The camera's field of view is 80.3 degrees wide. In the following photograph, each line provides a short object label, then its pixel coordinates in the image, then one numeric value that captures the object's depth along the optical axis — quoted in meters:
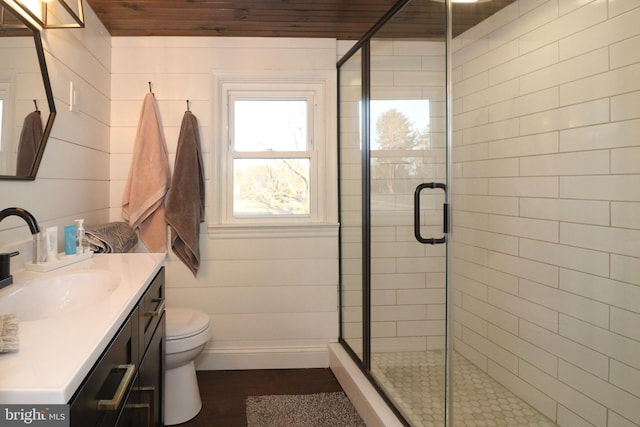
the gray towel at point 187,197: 2.26
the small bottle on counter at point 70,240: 1.53
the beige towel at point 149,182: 2.28
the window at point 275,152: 2.46
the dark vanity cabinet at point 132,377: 0.73
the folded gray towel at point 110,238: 1.85
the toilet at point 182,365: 1.81
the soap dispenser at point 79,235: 1.60
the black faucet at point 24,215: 1.13
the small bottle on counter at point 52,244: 1.40
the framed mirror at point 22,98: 1.29
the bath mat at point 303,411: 1.90
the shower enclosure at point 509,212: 1.36
